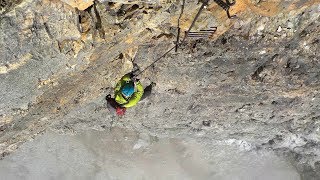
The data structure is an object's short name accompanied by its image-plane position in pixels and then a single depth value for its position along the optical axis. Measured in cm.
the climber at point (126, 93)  538
